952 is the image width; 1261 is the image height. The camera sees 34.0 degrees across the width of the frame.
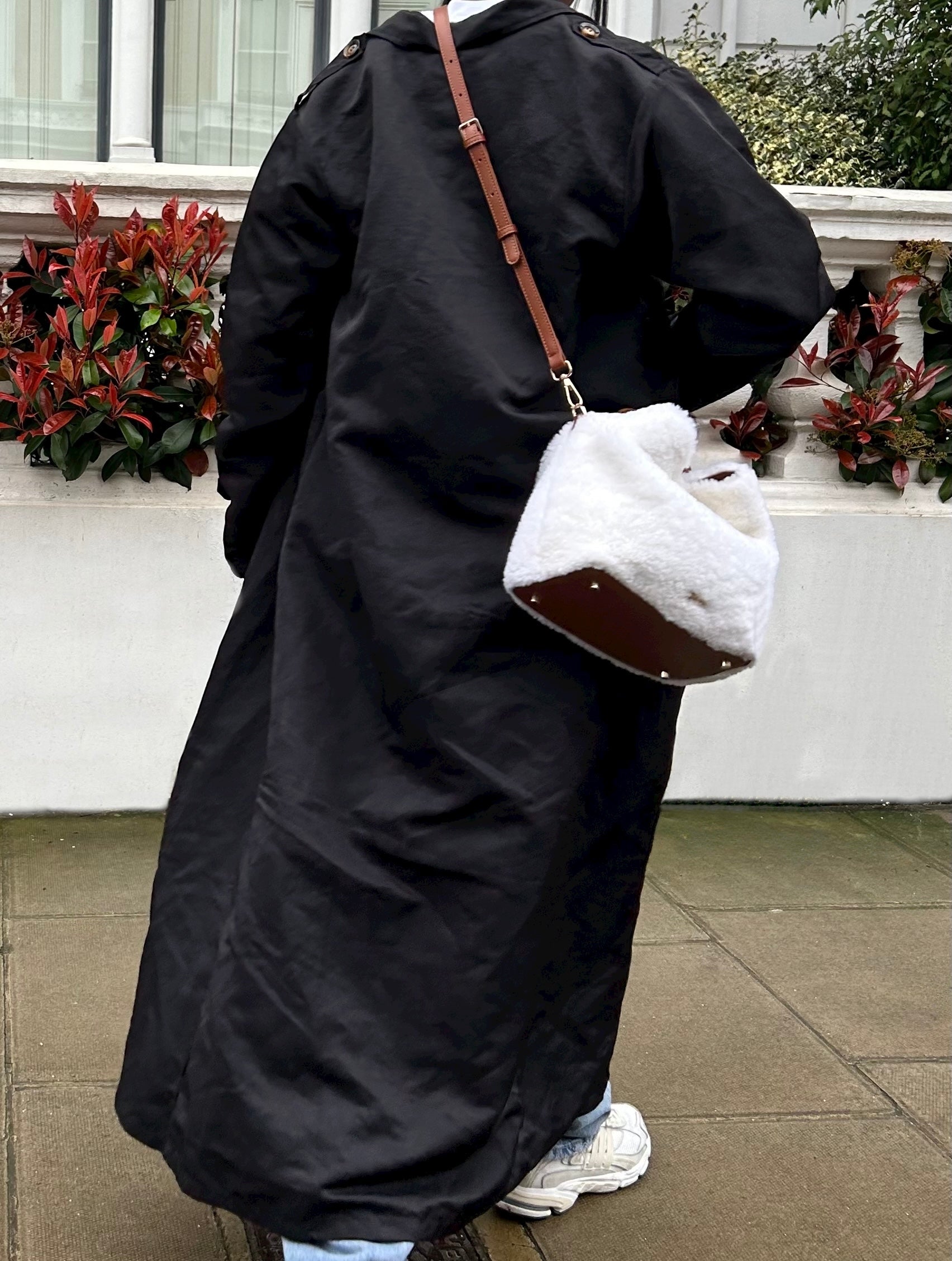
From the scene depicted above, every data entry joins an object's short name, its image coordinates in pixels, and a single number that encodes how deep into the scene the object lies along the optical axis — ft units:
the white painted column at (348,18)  30.48
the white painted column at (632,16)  31.78
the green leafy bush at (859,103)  26.61
